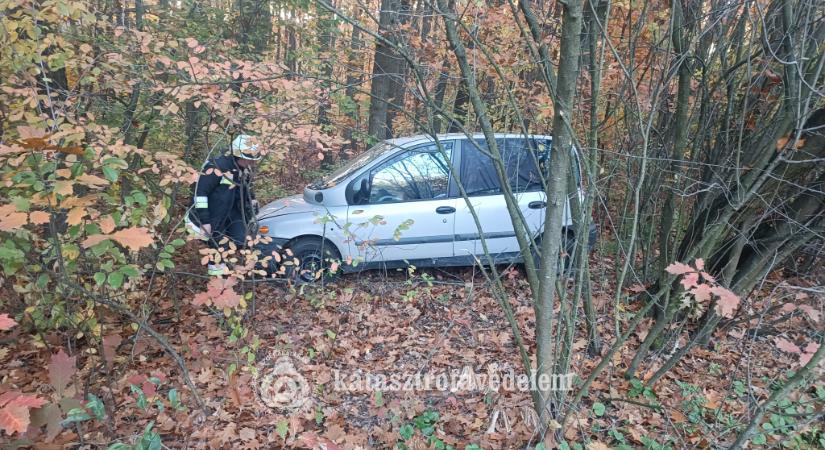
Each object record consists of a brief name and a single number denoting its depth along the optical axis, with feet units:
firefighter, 13.32
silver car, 16.16
